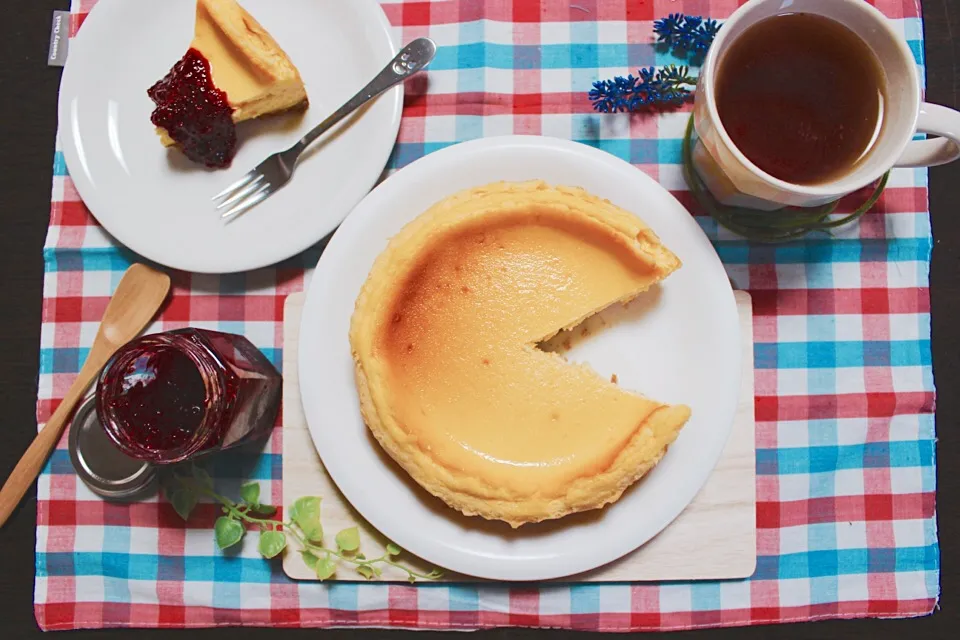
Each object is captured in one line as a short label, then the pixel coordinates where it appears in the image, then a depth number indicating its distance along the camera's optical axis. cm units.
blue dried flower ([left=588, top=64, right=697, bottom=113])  71
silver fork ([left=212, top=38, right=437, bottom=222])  70
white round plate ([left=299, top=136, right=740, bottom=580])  68
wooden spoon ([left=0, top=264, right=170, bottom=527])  72
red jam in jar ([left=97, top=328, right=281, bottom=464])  65
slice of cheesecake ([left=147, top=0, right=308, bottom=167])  70
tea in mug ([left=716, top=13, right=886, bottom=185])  66
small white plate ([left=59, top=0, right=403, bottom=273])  71
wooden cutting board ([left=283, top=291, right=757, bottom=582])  71
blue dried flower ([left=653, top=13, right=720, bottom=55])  71
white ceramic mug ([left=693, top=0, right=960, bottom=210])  64
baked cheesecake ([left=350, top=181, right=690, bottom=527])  66
